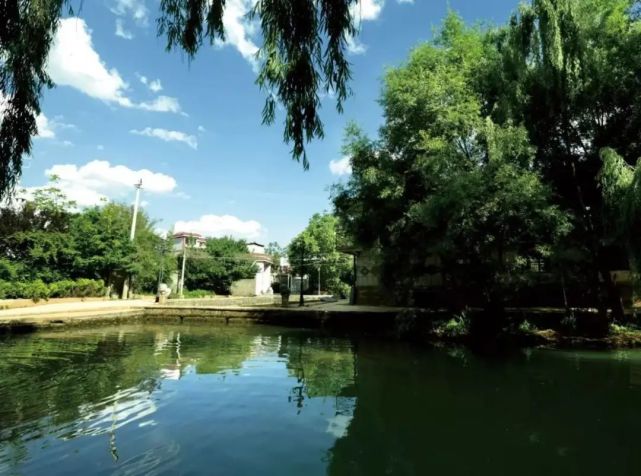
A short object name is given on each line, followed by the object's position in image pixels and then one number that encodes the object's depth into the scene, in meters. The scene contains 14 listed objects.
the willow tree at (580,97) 11.74
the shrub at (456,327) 12.70
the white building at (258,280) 35.25
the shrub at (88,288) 21.52
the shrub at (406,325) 13.57
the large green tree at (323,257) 34.59
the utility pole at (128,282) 24.51
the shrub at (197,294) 28.94
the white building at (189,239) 41.41
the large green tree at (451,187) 11.01
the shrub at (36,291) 18.56
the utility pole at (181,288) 27.67
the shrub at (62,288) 19.89
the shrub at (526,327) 12.32
